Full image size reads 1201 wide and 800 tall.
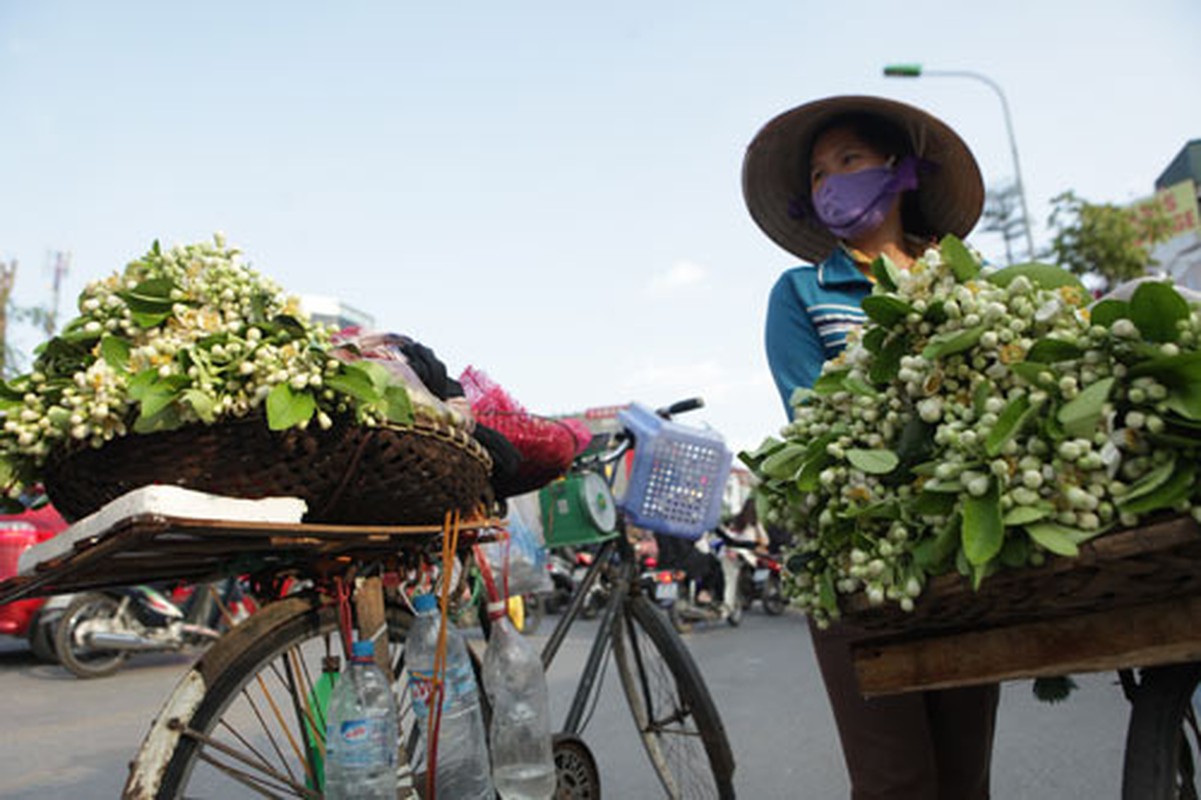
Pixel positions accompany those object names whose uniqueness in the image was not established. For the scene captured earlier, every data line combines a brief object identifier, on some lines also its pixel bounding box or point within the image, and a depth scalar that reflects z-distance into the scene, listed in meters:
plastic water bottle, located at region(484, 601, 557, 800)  2.23
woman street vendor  1.81
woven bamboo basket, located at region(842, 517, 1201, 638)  1.05
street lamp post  14.59
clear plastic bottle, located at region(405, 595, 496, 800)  2.07
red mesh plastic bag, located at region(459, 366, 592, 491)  2.46
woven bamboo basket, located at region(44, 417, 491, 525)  1.46
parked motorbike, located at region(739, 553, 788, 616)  12.50
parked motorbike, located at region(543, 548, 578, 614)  11.74
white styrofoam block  1.33
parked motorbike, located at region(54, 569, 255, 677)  6.61
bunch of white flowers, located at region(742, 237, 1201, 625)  1.11
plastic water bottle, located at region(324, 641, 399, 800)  1.77
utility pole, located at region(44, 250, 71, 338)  35.49
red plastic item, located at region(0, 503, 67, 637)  6.57
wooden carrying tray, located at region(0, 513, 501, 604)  1.36
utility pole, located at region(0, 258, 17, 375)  26.03
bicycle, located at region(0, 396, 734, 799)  1.55
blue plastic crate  3.13
